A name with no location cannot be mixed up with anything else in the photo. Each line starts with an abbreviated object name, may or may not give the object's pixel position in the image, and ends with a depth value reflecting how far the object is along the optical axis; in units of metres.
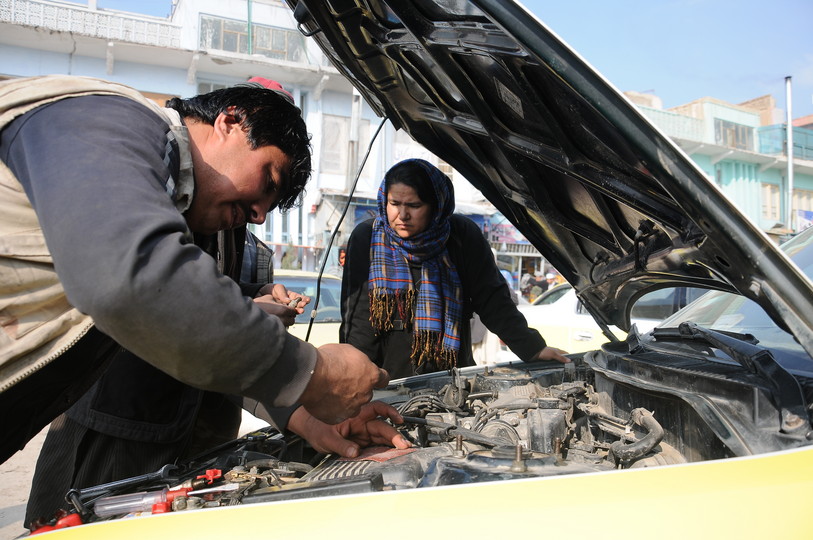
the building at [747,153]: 23.20
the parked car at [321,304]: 6.18
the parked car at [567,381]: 1.03
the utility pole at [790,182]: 18.64
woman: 3.25
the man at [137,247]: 1.00
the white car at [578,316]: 5.55
